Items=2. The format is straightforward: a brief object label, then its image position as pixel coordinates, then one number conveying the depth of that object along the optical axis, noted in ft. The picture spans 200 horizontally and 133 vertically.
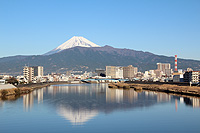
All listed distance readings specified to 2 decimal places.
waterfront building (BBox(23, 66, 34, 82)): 457.68
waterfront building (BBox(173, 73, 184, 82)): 403.75
